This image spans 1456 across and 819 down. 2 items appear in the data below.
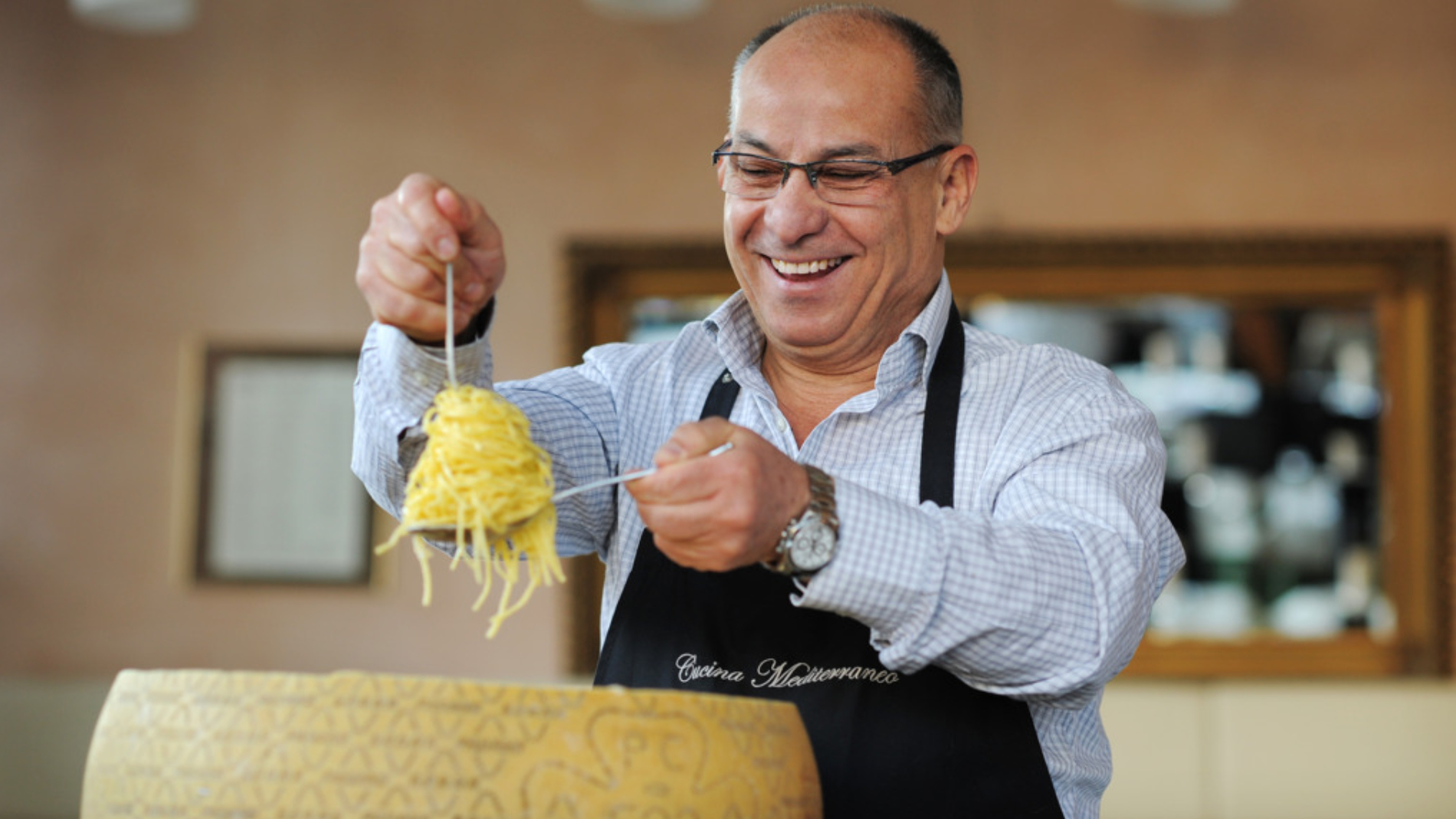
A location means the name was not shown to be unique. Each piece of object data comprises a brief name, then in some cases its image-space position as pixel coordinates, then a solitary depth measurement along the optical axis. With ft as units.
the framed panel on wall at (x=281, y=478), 13.19
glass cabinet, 12.94
